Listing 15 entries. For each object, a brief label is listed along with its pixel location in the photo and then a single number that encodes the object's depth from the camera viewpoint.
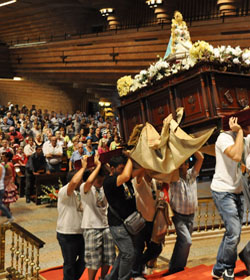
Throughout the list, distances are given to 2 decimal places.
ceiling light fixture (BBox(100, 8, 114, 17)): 21.17
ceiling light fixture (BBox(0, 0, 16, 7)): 21.12
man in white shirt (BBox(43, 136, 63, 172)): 10.52
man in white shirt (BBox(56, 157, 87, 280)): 4.69
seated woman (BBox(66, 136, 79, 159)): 10.90
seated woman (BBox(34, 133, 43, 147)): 11.19
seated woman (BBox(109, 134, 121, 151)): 10.27
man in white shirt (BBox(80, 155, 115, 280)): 4.64
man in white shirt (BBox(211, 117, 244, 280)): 4.02
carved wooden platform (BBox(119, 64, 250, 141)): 4.30
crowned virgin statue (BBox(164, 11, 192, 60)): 5.17
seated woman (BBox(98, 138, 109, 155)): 10.31
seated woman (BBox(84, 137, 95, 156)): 10.37
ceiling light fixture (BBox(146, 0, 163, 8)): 18.22
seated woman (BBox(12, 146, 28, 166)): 10.98
